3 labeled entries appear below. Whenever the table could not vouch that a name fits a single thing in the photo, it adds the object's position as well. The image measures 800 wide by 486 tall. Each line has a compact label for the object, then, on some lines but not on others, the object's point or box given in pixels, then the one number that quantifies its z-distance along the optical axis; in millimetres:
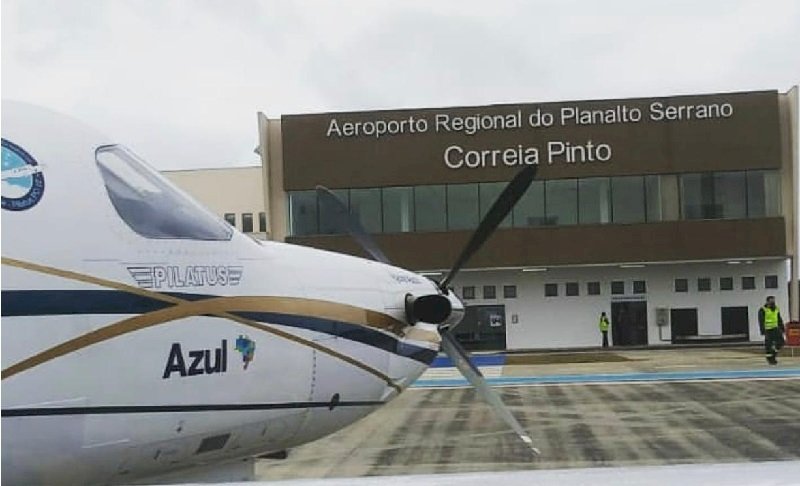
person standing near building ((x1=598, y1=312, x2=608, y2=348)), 37250
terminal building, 36875
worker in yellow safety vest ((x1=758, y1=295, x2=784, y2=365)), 24203
